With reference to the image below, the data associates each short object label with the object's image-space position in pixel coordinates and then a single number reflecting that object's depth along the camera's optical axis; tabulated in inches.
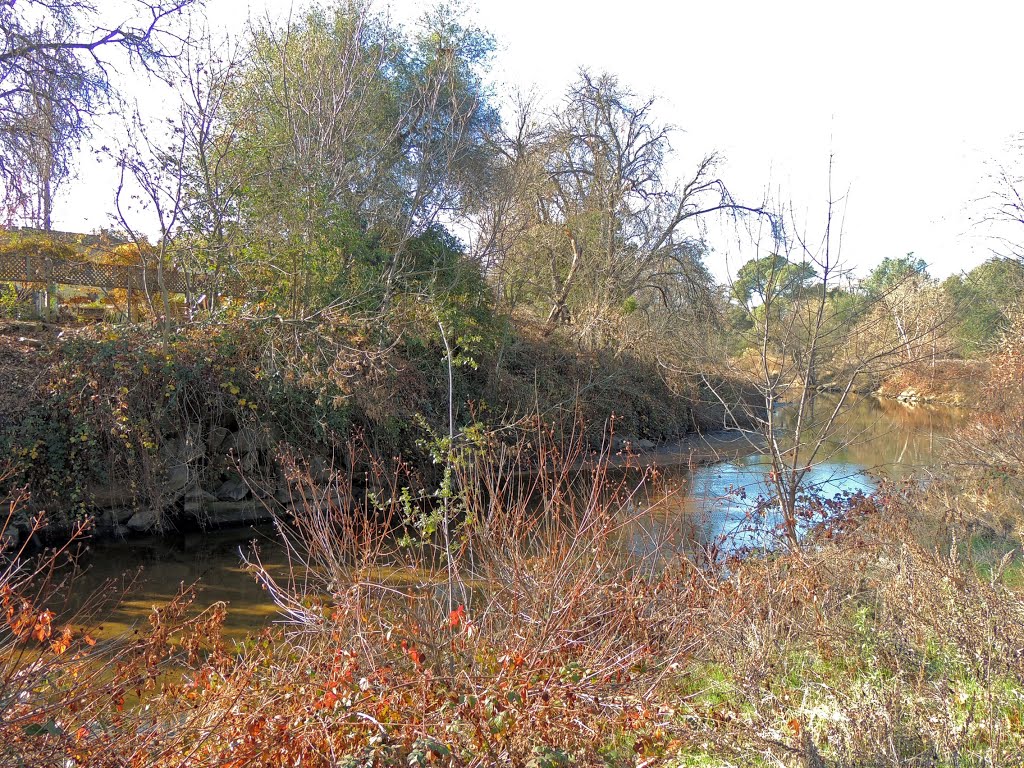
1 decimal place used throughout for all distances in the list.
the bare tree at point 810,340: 265.9
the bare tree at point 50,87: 521.7
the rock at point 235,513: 472.7
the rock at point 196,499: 467.2
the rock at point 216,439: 494.9
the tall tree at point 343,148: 527.2
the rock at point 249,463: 492.4
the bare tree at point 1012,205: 470.3
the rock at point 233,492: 486.0
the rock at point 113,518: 438.6
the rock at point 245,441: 497.4
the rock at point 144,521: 440.8
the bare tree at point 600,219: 866.1
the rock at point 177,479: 458.4
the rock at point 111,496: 438.0
